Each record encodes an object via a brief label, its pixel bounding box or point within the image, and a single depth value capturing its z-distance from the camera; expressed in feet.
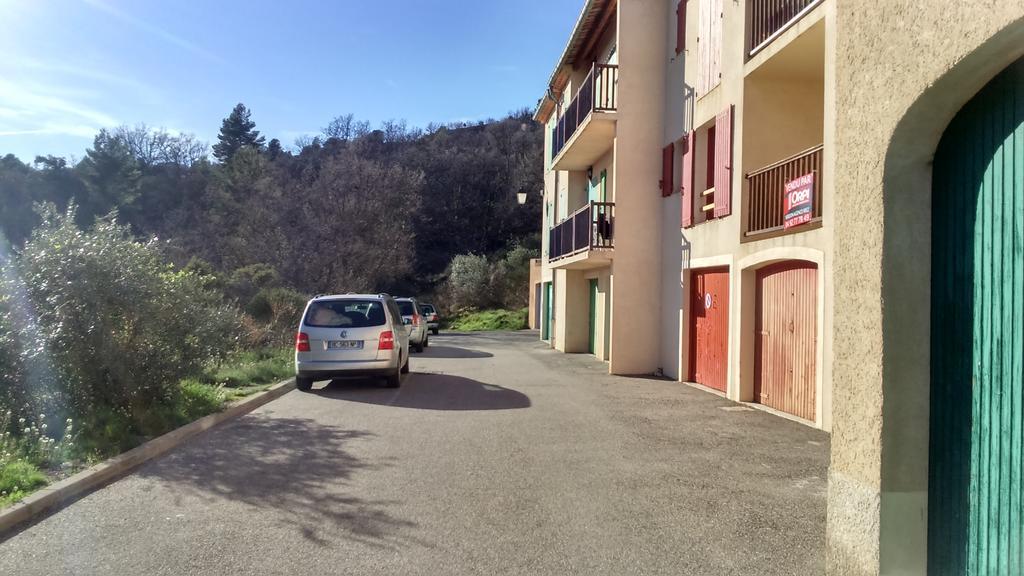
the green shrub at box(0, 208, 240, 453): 26.37
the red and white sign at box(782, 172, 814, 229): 32.40
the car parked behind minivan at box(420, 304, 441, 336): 113.50
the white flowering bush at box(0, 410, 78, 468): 22.68
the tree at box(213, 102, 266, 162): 209.87
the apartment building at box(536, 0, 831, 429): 34.35
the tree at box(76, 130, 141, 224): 140.77
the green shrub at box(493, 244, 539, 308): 159.12
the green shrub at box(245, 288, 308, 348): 63.98
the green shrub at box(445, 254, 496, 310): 160.66
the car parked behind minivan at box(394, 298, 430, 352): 77.25
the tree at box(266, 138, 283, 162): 203.98
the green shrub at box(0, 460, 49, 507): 19.11
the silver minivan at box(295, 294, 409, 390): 42.68
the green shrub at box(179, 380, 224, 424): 32.07
